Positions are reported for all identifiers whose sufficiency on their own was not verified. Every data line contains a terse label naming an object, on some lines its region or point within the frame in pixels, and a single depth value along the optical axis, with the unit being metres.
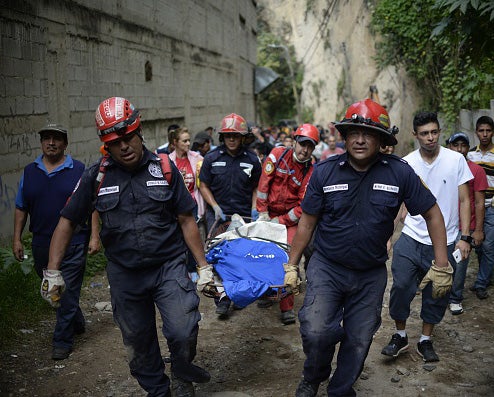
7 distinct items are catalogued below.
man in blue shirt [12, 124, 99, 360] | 4.93
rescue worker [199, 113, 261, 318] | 6.38
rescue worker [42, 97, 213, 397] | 3.58
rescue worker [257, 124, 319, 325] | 5.85
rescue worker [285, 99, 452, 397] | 3.55
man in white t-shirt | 4.53
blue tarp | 4.05
